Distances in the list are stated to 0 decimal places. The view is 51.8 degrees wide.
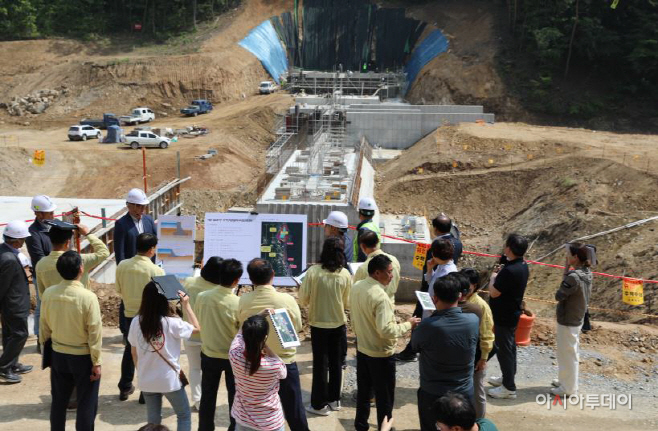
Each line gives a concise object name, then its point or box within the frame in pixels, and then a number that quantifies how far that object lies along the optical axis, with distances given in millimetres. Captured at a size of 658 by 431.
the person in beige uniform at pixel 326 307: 6617
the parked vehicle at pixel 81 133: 35000
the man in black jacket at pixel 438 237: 7543
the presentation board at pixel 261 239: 9250
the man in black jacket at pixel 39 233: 7852
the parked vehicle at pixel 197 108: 41469
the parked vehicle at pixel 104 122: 37562
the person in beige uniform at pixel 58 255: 6414
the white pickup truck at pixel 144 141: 32938
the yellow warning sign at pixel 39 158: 27202
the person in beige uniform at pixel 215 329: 5781
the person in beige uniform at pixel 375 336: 5840
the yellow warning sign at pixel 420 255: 10471
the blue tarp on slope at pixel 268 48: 49750
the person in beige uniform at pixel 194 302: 6125
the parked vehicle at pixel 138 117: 38625
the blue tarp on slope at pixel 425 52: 46156
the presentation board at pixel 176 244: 9555
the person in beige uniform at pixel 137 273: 6590
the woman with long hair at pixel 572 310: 7223
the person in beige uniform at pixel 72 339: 5629
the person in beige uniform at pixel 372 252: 6895
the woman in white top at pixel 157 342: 5297
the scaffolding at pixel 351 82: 46250
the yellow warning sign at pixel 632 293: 9714
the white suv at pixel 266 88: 46000
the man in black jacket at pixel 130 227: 7895
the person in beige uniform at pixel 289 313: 5625
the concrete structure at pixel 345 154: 16578
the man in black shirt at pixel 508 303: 6867
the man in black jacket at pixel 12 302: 7312
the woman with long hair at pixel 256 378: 4754
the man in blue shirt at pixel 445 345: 5133
